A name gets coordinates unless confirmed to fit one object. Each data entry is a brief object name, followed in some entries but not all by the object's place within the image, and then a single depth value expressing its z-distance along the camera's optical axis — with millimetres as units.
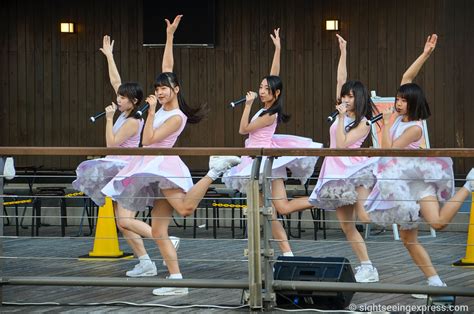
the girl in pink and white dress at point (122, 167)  20641
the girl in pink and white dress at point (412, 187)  17437
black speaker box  16703
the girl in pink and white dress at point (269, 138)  21562
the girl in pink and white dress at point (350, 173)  19734
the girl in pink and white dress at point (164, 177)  18469
